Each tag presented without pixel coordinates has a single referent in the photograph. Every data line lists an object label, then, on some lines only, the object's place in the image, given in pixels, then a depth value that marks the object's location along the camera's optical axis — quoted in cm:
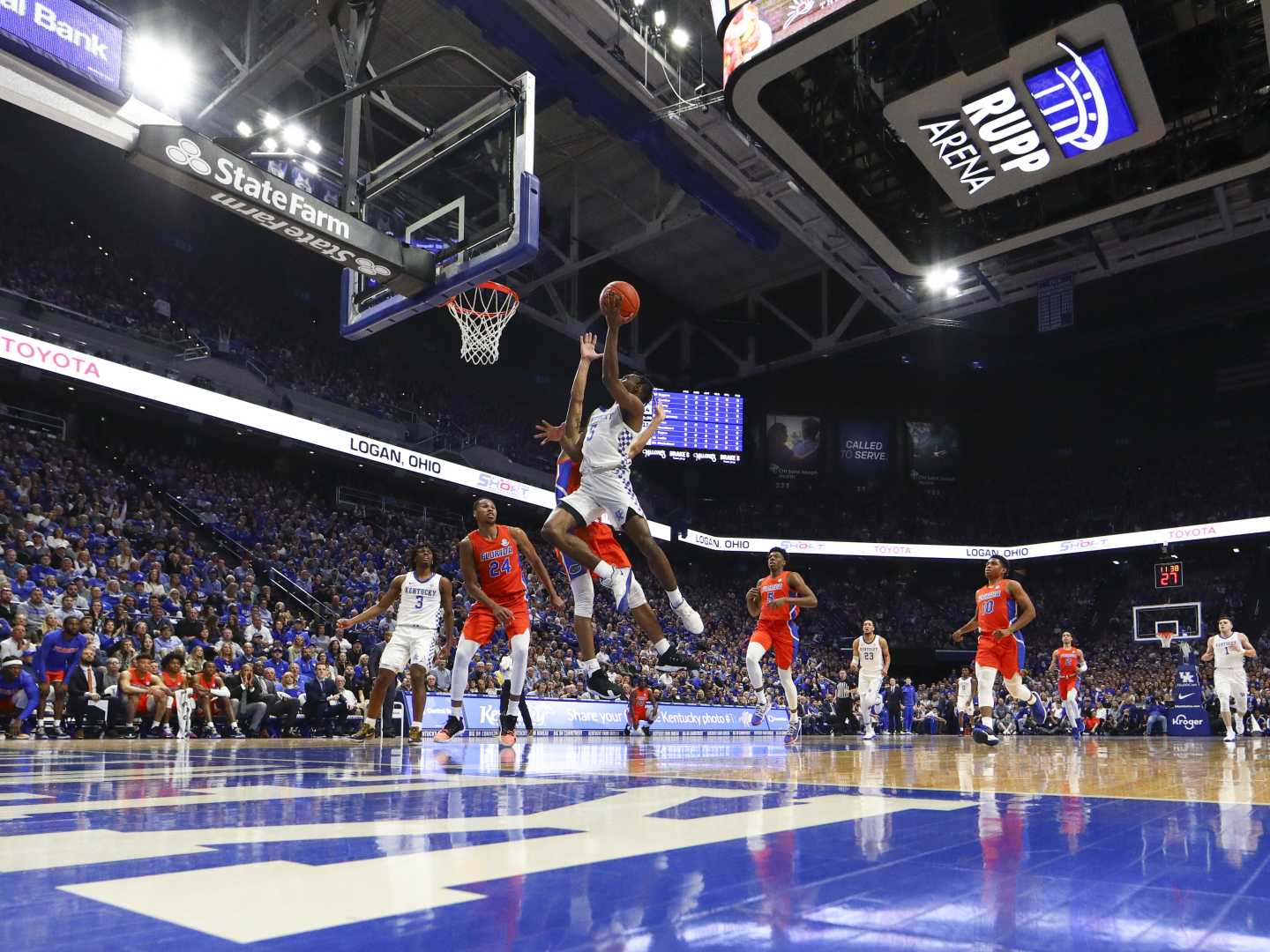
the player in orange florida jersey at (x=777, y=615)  1048
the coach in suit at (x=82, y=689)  1141
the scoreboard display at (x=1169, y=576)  2812
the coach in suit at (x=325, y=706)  1348
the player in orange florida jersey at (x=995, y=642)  1023
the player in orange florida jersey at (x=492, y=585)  787
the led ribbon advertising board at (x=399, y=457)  1680
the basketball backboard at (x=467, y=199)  902
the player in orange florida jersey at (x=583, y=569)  655
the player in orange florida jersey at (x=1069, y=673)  1611
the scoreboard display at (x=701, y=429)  3094
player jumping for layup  629
